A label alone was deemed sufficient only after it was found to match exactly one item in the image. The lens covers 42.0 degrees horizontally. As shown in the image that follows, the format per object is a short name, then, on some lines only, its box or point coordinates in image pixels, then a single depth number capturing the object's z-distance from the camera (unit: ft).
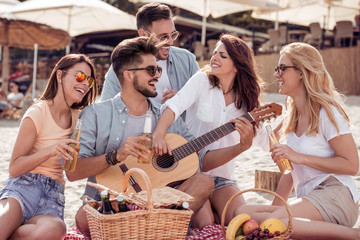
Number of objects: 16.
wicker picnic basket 9.30
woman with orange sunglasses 10.79
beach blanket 12.07
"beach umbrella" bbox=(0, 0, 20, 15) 41.86
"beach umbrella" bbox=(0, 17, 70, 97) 38.24
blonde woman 11.18
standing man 15.37
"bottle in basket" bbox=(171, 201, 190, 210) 9.81
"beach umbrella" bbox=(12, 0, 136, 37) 41.19
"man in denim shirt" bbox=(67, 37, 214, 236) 12.01
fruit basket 9.84
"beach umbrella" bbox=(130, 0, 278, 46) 47.24
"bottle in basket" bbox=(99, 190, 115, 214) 9.57
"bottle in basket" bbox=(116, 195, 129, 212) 9.38
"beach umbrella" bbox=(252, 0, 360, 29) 55.26
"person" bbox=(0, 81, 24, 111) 42.91
